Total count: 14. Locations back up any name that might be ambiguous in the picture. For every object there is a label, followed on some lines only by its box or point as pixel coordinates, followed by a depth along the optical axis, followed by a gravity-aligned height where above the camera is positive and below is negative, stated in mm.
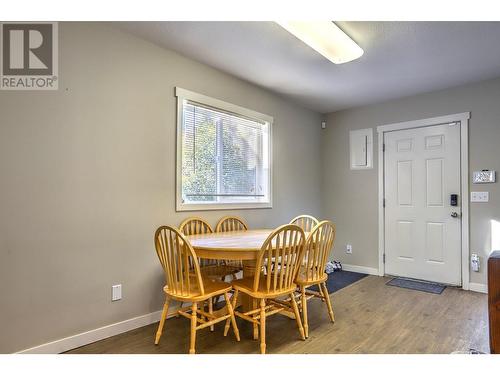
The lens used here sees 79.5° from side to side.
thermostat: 3340 +132
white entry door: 3615 -195
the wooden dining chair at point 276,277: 2031 -626
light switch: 3384 -86
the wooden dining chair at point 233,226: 2939 -401
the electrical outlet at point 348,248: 4457 -891
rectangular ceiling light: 2176 +1175
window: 2869 +368
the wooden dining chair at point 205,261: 2734 -704
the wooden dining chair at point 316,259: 2341 -577
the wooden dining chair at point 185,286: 1963 -685
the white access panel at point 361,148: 4281 +587
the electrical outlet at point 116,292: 2329 -805
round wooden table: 2070 -419
